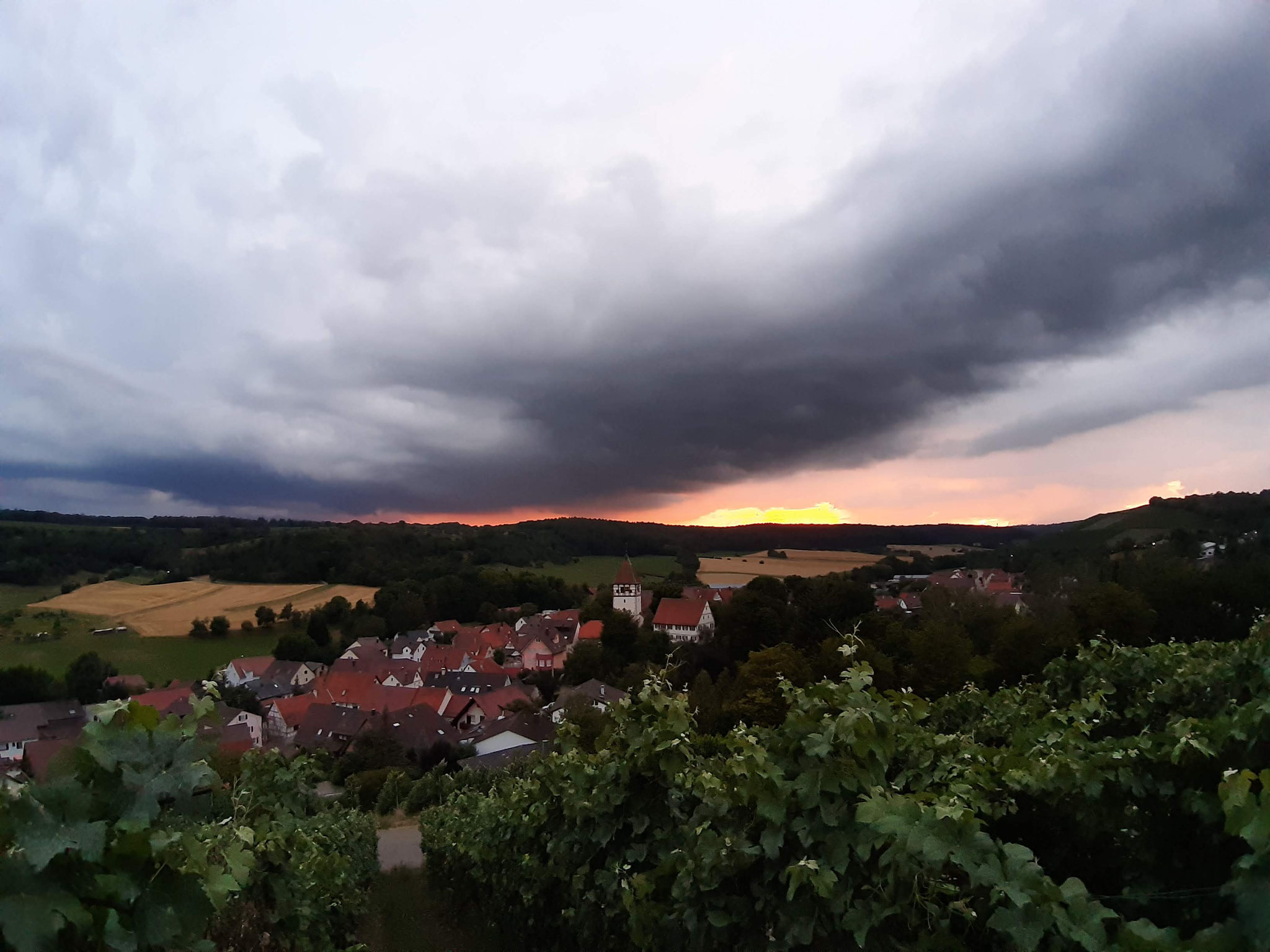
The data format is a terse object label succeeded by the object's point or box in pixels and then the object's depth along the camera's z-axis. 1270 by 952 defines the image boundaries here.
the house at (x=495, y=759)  34.03
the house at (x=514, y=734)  38.59
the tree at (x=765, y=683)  26.11
